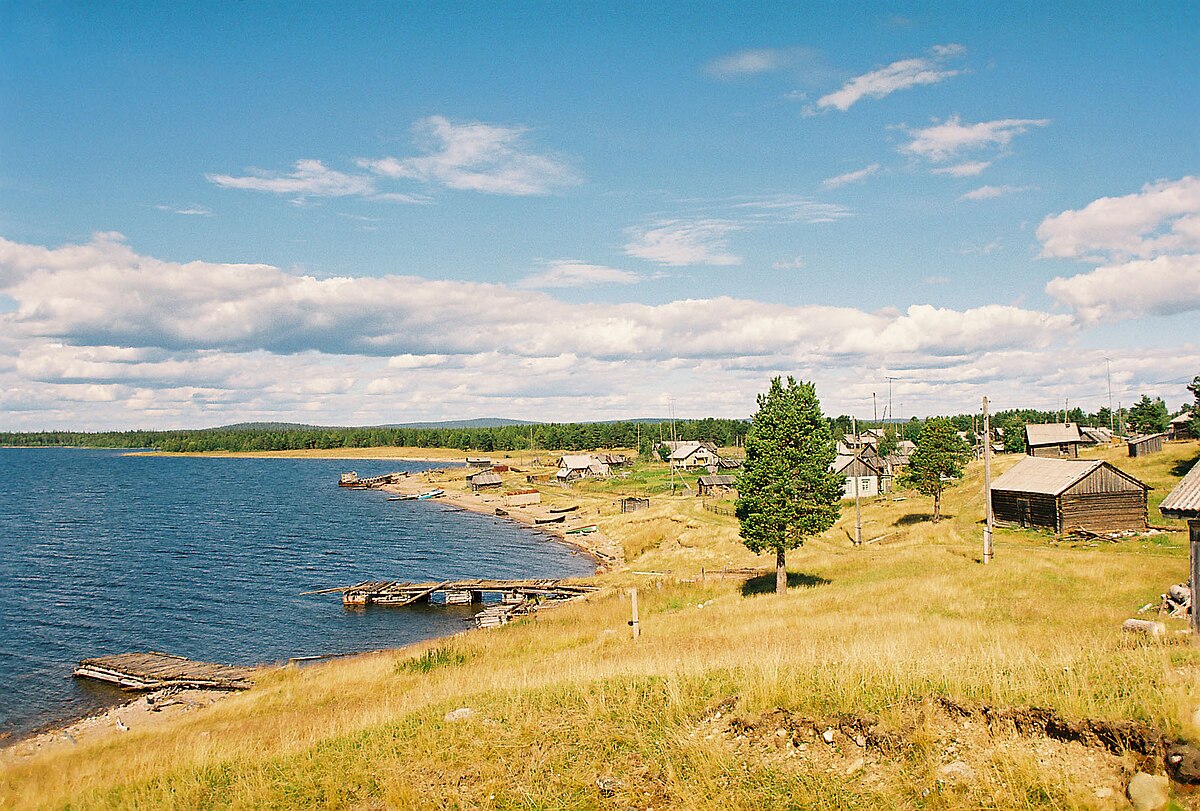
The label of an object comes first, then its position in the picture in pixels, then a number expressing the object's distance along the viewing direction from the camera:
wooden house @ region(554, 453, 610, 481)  142.50
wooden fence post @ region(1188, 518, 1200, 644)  19.27
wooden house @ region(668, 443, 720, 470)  137.88
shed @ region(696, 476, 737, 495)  102.74
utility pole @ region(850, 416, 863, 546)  53.00
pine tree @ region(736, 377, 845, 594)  37.69
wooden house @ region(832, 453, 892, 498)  83.24
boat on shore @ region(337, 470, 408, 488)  159.45
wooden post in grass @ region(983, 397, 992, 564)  34.00
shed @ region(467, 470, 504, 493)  139.50
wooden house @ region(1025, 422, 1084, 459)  93.31
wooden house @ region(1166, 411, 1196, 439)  85.44
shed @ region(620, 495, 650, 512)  93.60
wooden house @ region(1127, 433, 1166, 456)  80.06
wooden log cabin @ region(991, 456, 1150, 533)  47.19
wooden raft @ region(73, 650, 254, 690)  34.78
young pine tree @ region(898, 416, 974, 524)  55.84
